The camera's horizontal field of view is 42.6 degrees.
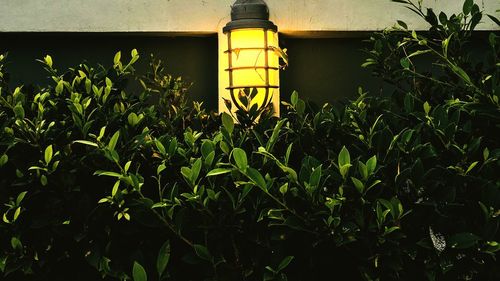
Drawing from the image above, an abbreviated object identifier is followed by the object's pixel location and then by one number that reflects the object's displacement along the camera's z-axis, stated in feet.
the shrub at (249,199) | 6.96
